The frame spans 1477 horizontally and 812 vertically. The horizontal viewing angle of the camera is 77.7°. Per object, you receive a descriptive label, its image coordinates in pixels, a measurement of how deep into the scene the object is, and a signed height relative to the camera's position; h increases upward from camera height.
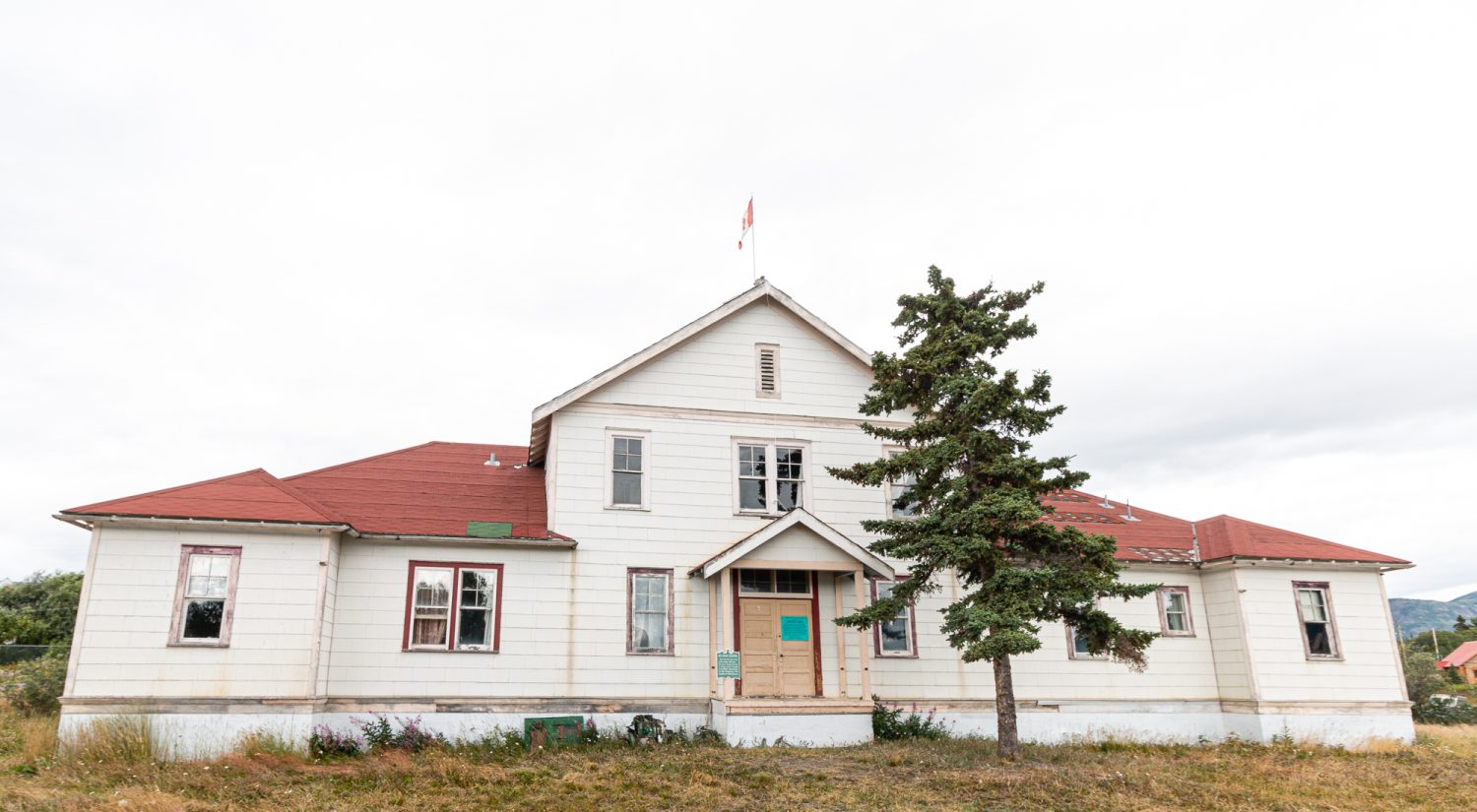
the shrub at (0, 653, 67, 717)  17.92 -0.50
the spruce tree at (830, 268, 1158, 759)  13.92 +2.35
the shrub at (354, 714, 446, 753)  15.63 -1.31
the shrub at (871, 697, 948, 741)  16.97 -1.36
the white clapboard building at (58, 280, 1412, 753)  15.13 +1.07
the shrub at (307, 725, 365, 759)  14.97 -1.38
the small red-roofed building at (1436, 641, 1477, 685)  61.99 -1.20
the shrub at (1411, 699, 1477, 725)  26.02 -1.95
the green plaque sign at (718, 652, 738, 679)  16.48 -0.22
